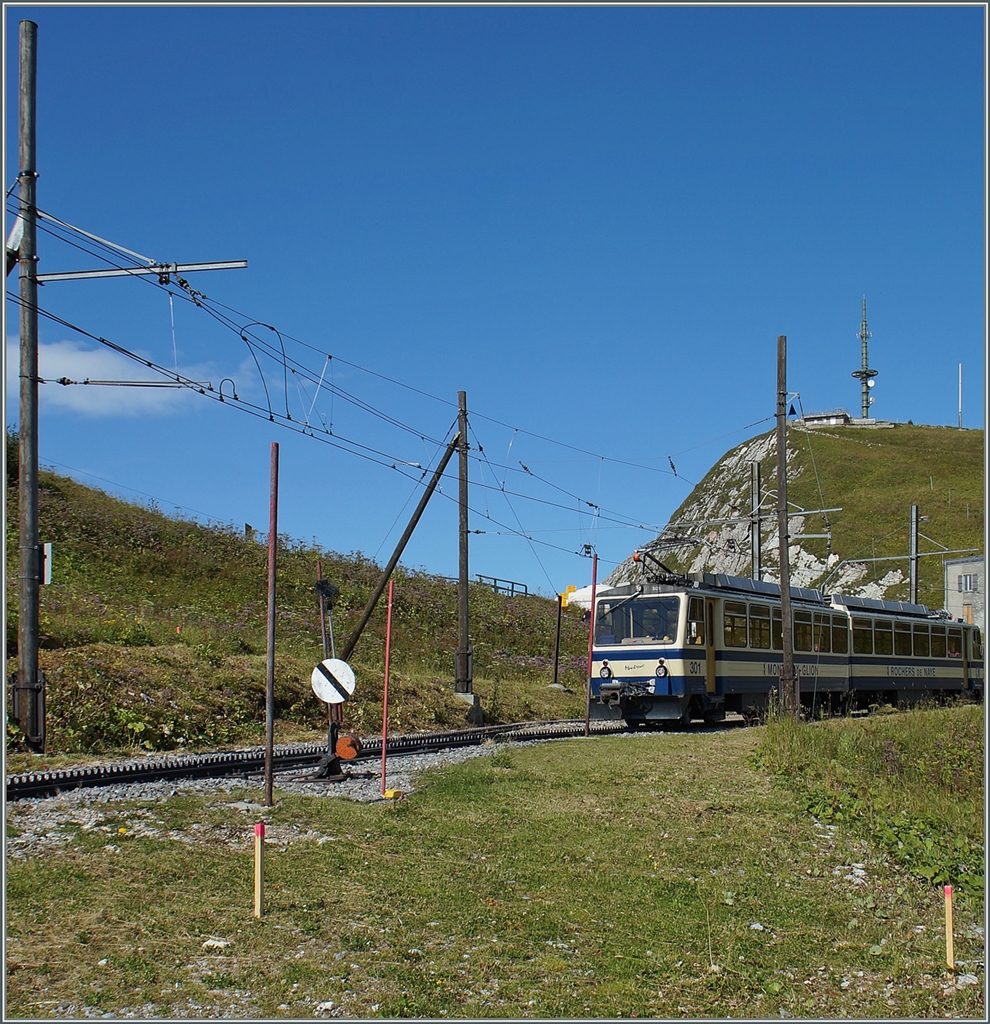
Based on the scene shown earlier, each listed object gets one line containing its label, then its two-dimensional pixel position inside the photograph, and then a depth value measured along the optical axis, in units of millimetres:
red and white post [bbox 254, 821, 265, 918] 7273
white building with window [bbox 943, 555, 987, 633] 67812
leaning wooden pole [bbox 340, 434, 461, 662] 22453
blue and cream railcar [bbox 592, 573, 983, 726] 22234
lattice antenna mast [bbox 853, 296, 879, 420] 137375
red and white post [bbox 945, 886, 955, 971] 6710
